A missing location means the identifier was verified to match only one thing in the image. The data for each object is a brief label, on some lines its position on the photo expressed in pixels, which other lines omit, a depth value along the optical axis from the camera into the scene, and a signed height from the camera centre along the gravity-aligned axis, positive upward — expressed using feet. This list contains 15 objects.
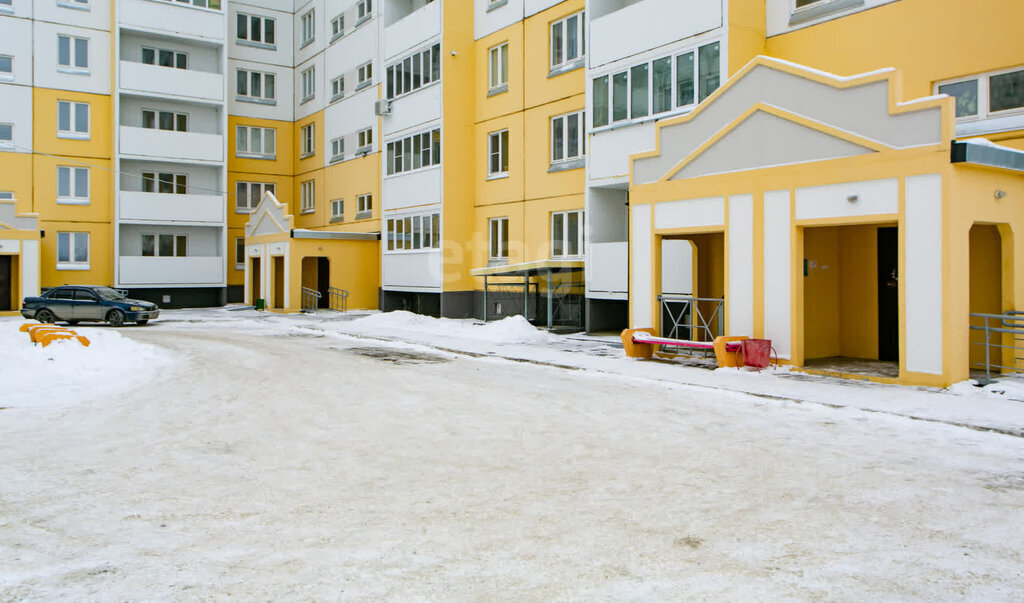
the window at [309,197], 137.28 +19.43
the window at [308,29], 136.15 +48.30
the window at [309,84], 136.15 +38.72
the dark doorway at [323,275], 128.06 +5.46
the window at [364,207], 119.34 +15.42
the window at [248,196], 139.23 +19.78
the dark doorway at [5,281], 110.42 +3.81
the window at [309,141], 137.39 +29.08
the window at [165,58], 128.65 +40.69
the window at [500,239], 93.20 +8.14
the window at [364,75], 118.62 +35.09
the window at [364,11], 118.21 +44.57
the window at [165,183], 127.03 +20.17
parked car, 88.58 +0.18
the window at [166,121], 128.47 +30.54
